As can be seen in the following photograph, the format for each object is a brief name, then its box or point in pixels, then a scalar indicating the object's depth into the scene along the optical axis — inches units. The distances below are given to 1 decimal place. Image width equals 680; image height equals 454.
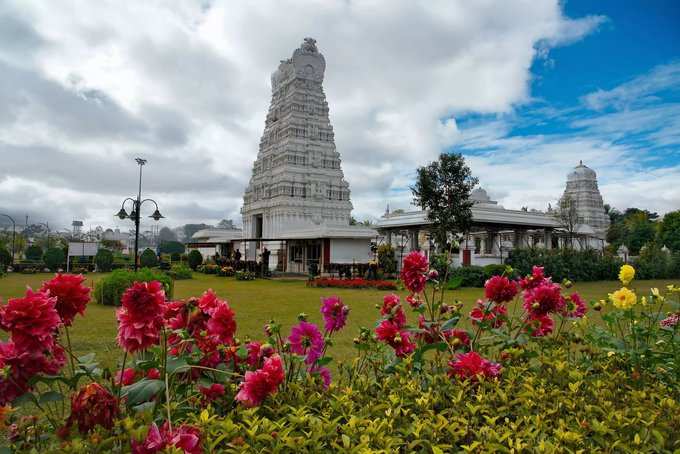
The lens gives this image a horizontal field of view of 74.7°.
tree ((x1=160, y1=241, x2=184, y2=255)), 2198.6
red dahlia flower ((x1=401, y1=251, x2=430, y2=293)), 115.6
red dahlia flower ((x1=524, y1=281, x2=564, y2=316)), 112.1
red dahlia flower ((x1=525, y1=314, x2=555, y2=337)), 124.3
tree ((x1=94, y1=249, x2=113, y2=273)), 1045.2
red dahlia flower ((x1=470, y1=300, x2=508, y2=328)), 128.2
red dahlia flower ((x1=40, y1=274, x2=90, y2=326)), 75.1
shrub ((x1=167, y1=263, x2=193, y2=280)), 921.5
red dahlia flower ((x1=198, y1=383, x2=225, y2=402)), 83.9
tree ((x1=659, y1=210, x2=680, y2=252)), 1630.4
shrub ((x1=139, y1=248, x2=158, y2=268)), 1207.8
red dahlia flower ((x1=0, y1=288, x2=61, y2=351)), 63.8
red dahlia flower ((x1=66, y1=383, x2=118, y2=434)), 62.9
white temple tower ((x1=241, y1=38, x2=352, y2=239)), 1187.3
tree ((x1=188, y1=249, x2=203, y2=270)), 1294.3
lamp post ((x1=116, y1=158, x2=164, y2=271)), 729.1
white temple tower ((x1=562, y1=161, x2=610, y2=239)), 2161.7
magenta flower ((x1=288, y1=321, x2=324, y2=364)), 92.9
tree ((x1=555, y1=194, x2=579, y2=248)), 1246.9
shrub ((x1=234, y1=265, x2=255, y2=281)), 881.5
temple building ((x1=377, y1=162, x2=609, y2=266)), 837.8
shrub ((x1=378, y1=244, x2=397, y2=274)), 857.5
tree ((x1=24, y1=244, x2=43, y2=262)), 1322.8
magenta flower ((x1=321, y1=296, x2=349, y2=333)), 101.7
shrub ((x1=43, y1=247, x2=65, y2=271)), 1036.0
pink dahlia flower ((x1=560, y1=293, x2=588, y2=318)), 124.3
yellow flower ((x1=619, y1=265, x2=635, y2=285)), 135.7
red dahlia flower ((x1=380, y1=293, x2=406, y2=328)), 108.7
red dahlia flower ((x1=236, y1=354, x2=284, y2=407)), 74.4
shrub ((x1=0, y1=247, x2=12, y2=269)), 1006.3
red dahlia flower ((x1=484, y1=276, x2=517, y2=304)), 111.7
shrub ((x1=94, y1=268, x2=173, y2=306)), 450.6
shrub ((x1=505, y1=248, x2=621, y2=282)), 802.2
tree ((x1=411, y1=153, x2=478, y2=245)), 740.6
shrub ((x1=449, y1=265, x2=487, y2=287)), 718.5
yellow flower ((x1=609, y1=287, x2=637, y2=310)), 122.8
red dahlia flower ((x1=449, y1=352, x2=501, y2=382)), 93.5
